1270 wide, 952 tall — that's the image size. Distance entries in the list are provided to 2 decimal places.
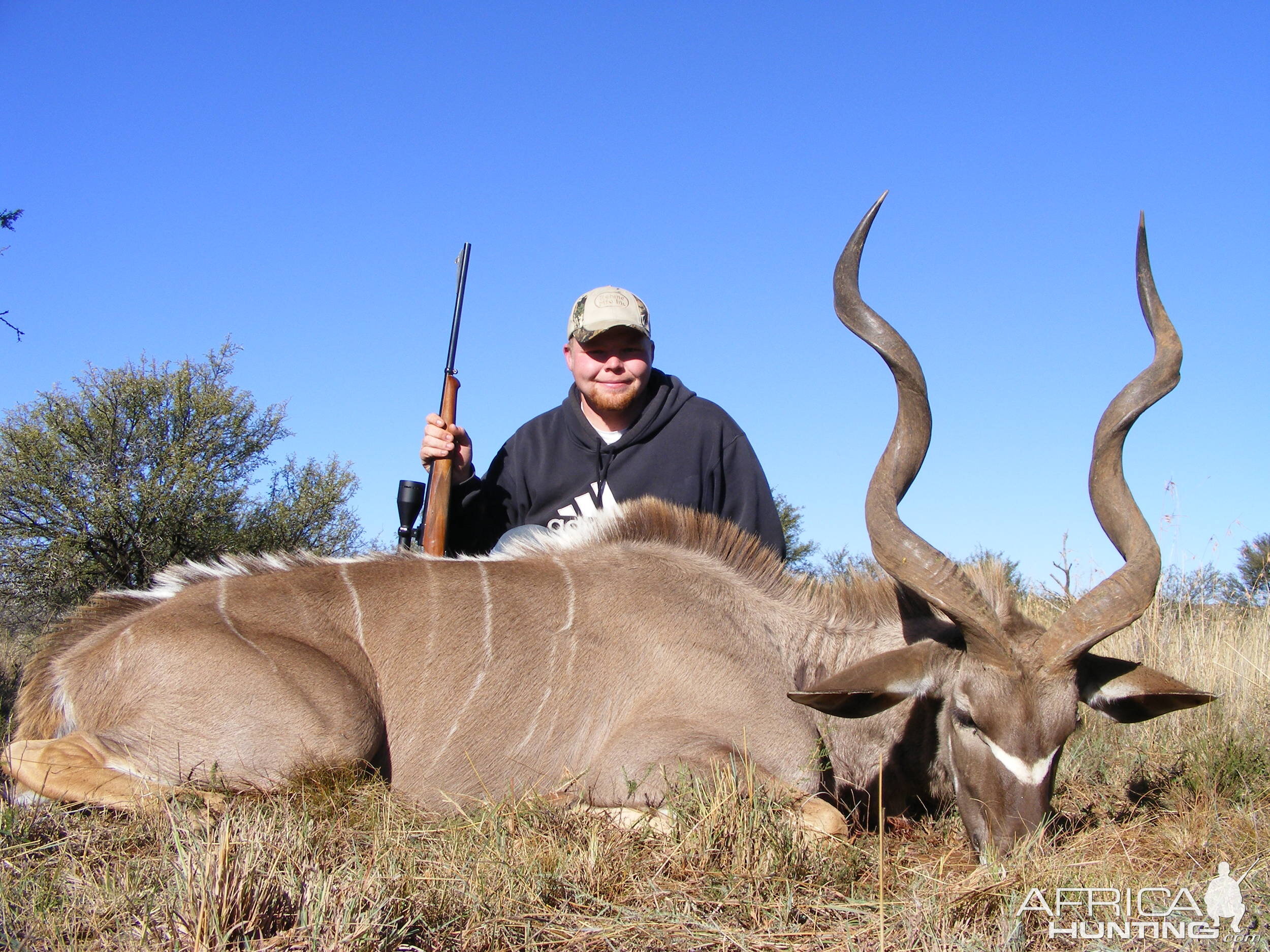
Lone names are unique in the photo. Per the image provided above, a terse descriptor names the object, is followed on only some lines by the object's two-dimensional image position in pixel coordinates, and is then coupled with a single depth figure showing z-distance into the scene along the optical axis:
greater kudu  2.70
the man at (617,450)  4.39
